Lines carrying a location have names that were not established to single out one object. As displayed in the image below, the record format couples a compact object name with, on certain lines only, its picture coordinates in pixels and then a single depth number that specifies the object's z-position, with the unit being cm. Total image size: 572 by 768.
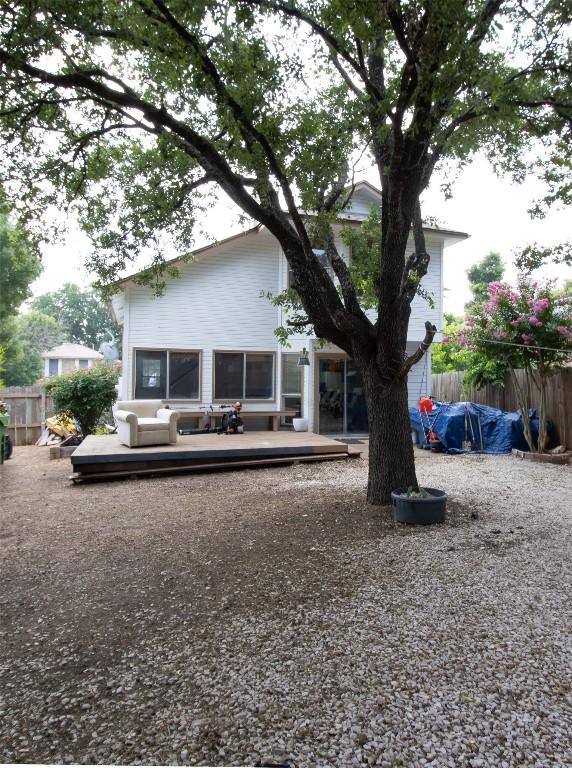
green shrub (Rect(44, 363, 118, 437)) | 1162
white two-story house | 1248
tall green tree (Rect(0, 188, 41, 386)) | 2091
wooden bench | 1235
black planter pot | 505
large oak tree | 398
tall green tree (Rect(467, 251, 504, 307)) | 3020
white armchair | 902
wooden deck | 804
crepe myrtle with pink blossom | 939
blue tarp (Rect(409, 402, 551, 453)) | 1077
